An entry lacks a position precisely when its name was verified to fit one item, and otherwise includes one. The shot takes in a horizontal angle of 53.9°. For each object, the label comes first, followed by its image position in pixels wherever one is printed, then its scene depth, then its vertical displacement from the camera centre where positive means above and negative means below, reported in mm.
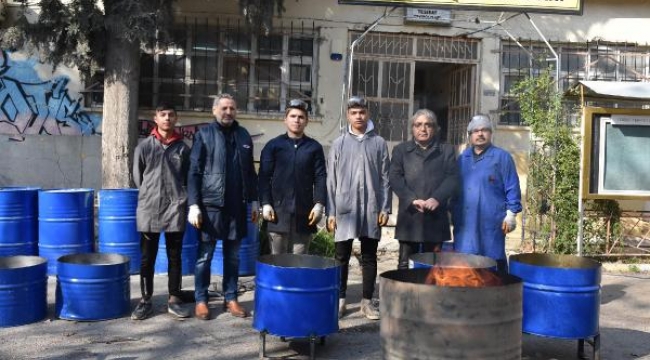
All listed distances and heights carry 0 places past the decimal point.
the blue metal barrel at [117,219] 7004 -657
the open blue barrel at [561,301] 4418 -911
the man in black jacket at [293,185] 5508 -184
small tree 8648 -109
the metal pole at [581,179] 7477 -103
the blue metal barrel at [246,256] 7246 -1068
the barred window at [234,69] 10492 +1536
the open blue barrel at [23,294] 5207 -1130
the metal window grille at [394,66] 10578 +1662
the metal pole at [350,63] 9844 +1651
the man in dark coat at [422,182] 5418 -136
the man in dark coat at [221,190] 5336 -234
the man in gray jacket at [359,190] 5535 -215
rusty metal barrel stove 3393 -831
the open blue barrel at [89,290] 5336 -1106
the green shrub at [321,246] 8422 -1075
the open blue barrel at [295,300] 4418 -949
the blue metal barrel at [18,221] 6816 -689
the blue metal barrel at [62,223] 6844 -693
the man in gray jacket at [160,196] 5500 -306
